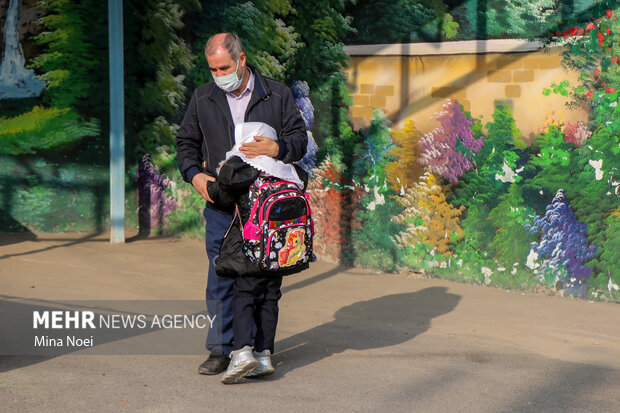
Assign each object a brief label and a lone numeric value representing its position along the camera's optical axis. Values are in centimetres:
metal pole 2005
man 964
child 947
